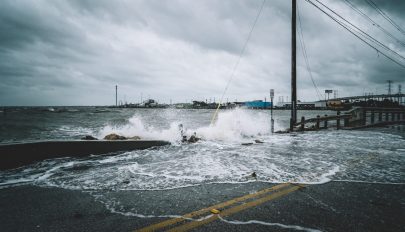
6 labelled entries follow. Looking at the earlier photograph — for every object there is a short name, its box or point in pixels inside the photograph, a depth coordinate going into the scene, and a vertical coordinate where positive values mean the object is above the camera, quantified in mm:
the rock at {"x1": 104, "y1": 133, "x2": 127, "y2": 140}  10273 -1397
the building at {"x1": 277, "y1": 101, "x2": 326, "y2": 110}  152875 +4053
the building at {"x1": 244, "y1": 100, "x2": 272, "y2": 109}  159925 +3804
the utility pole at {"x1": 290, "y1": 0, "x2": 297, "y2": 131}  16016 +3748
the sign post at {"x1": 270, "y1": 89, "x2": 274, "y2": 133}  15190 +1155
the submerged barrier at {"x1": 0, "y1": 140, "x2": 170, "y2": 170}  5836 -1369
